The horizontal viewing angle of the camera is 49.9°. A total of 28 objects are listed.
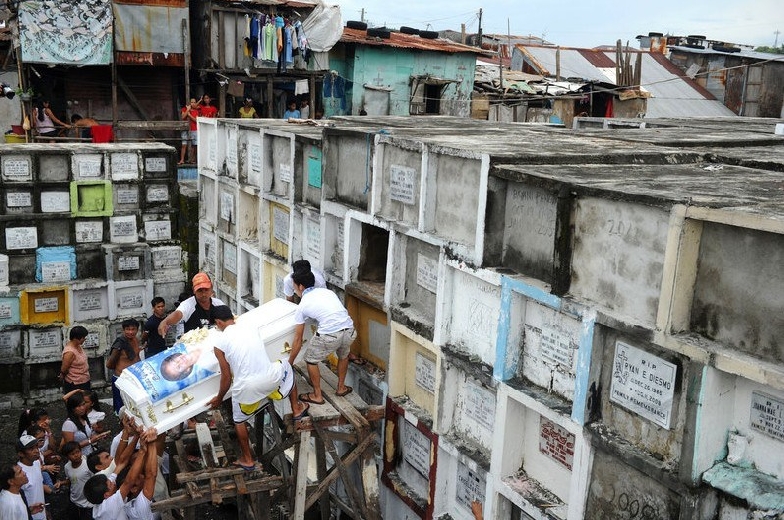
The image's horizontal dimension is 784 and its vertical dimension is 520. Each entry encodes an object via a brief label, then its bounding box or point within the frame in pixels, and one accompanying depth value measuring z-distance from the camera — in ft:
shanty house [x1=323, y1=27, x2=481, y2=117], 72.23
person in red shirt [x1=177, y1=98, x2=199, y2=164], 55.69
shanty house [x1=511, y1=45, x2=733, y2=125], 84.38
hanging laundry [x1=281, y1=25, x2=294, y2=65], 59.21
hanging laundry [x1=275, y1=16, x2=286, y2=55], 58.44
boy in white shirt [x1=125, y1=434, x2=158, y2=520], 22.48
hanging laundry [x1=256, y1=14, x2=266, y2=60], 57.67
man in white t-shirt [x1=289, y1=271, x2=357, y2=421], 23.29
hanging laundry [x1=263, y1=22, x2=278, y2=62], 57.93
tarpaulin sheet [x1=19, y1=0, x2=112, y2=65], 51.01
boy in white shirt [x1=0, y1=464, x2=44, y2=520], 22.24
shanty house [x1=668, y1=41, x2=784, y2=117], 90.17
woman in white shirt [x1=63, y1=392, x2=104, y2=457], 29.09
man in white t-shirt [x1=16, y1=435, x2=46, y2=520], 24.09
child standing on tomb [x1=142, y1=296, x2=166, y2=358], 30.86
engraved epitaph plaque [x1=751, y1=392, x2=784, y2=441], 14.07
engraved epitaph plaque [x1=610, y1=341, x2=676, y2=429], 15.42
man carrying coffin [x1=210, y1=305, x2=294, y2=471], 21.84
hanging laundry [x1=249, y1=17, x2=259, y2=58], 57.36
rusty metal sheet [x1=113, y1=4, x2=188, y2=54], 53.98
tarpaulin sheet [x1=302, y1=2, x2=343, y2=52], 61.41
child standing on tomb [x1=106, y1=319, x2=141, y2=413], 31.19
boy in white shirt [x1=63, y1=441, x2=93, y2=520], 26.08
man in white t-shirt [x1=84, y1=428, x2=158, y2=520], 21.98
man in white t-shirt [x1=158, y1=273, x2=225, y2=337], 28.43
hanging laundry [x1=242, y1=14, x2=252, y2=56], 57.49
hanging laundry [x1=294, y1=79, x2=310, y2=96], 65.77
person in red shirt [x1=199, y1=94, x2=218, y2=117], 56.95
